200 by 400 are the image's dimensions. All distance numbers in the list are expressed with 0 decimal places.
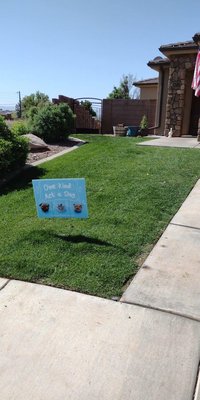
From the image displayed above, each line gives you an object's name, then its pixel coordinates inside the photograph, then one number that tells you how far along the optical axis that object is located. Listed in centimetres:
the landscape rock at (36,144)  985
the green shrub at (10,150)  680
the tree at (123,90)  3557
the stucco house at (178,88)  1303
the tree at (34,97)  3137
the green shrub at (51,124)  1123
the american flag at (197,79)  889
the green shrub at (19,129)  864
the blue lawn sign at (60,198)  402
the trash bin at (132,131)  1466
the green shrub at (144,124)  1471
